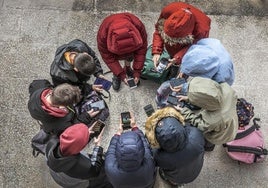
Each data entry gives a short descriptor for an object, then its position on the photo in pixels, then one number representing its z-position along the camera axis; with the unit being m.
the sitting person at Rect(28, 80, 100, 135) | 3.96
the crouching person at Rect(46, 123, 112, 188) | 3.73
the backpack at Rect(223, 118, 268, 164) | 4.75
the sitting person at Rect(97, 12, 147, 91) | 4.43
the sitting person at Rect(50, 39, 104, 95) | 4.23
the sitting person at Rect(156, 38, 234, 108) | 4.21
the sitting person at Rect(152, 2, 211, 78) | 4.38
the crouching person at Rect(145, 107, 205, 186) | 3.68
